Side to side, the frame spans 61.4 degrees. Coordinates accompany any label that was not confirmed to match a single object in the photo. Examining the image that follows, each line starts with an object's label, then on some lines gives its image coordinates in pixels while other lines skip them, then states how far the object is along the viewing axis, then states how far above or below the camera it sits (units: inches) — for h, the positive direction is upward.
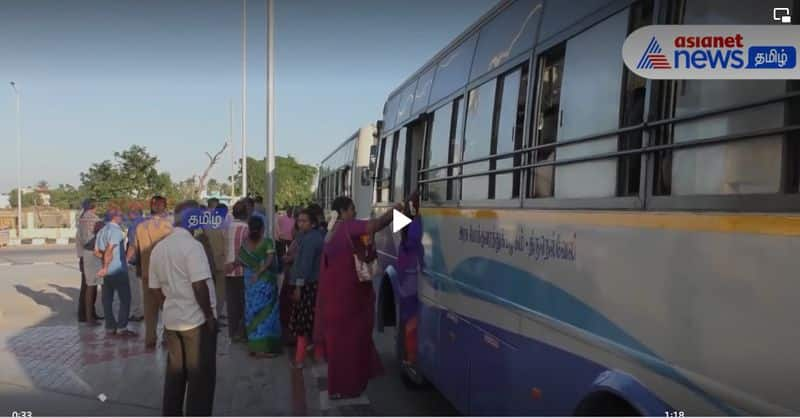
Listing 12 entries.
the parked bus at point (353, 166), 640.6 +23.5
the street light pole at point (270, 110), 428.1 +49.6
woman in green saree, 322.3 -51.6
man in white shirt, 194.7 -39.4
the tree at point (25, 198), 3440.9 -91.1
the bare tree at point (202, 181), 1150.0 +6.3
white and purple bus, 89.0 -6.0
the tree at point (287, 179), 2396.7 +31.3
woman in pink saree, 246.7 -44.6
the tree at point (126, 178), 1296.8 +9.0
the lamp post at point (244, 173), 1052.4 +19.7
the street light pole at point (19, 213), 1455.5 -72.8
